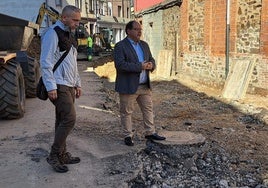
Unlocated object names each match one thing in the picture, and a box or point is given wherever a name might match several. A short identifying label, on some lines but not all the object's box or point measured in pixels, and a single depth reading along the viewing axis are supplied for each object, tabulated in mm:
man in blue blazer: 5332
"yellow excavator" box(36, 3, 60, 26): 17878
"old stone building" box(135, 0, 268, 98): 10883
